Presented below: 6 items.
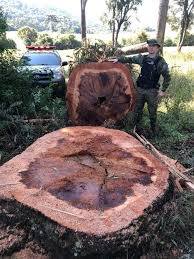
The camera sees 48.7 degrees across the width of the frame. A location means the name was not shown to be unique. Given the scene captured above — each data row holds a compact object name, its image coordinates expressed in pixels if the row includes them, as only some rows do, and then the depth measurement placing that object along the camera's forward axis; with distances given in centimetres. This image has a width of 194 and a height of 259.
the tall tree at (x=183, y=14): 1384
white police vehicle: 521
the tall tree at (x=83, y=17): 1124
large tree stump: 174
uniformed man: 354
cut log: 346
